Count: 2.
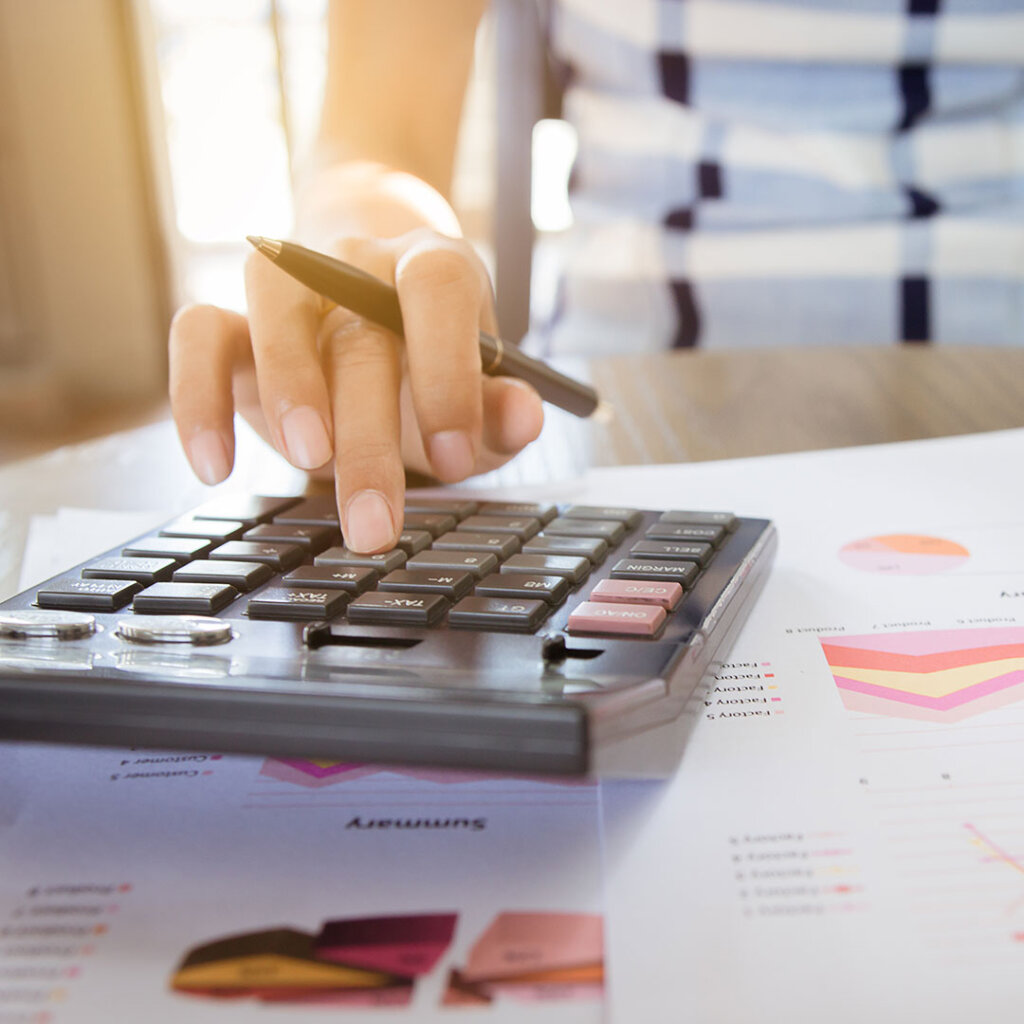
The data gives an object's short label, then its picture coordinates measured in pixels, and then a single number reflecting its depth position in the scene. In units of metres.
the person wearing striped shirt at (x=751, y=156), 0.80
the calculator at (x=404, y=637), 0.22
